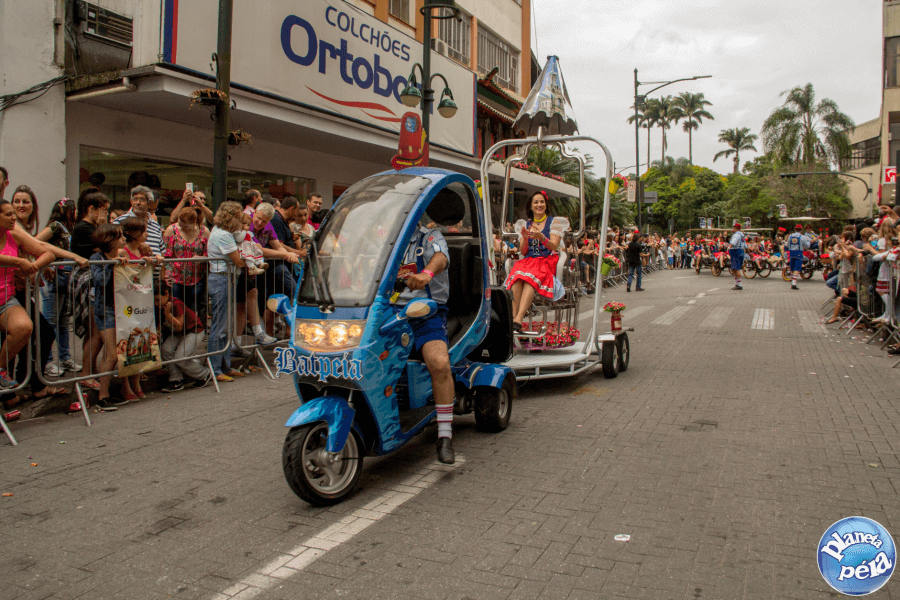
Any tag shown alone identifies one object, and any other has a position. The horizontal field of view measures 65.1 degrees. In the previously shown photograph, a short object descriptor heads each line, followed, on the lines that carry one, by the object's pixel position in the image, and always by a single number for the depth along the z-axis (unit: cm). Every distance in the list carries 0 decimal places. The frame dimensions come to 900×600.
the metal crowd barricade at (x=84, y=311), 634
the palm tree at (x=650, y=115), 9088
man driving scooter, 476
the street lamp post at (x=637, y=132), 3027
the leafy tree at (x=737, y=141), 9481
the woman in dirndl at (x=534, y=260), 750
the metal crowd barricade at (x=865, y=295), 1153
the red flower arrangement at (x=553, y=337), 766
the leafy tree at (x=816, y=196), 5791
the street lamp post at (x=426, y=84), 1161
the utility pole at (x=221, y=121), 847
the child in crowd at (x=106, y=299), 643
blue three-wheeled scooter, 411
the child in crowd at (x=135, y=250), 675
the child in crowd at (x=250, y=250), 796
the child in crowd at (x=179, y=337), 722
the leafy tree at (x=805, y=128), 5394
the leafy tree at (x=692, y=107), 9225
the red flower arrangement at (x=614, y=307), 799
